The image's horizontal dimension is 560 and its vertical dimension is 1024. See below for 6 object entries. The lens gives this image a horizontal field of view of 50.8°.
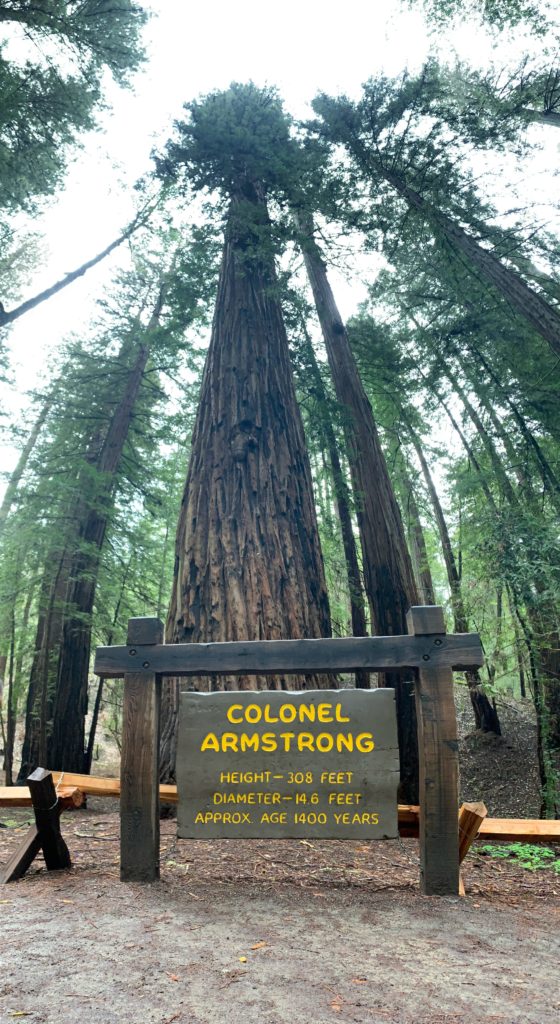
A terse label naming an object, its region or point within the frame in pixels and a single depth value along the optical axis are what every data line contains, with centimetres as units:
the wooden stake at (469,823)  375
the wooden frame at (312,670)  353
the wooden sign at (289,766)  357
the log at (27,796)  413
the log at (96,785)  470
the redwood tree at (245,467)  557
